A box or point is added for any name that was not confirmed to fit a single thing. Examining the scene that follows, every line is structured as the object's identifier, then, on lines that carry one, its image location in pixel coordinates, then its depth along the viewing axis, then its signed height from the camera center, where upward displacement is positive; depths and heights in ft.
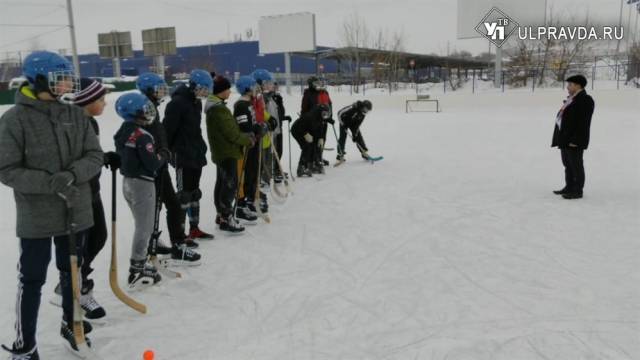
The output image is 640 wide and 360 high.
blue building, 166.50 +10.16
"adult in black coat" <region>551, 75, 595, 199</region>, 20.49 -1.89
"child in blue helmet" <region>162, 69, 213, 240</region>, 14.74 -0.95
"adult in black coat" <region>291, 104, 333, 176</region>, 26.03 -1.95
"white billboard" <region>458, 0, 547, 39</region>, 89.56 +12.64
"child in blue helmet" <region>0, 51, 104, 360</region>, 8.13 -1.14
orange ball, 8.74 -4.36
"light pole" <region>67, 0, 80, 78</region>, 68.44 +8.36
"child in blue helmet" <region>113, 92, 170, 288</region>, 11.60 -1.64
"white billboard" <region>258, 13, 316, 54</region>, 107.96 +11.98
